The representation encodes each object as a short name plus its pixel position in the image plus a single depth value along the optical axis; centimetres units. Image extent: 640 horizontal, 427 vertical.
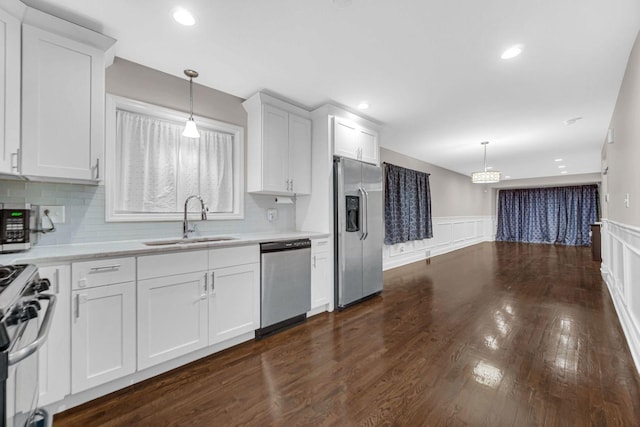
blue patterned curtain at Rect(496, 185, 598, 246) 903
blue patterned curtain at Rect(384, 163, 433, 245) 525
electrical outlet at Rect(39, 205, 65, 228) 192
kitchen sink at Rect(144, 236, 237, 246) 220
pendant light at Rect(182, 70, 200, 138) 231
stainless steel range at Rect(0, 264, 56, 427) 73
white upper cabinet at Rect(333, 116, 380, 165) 330
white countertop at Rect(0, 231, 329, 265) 148
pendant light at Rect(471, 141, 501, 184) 580
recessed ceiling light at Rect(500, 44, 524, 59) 214
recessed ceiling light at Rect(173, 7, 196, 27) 175
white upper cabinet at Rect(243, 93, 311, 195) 292
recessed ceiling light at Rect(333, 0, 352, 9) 166
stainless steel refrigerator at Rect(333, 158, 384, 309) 319
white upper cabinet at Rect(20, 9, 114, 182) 168
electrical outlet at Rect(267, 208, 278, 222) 327
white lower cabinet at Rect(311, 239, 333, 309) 298
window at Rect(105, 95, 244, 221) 228
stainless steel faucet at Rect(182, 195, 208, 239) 254
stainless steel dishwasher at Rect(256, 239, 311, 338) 251
